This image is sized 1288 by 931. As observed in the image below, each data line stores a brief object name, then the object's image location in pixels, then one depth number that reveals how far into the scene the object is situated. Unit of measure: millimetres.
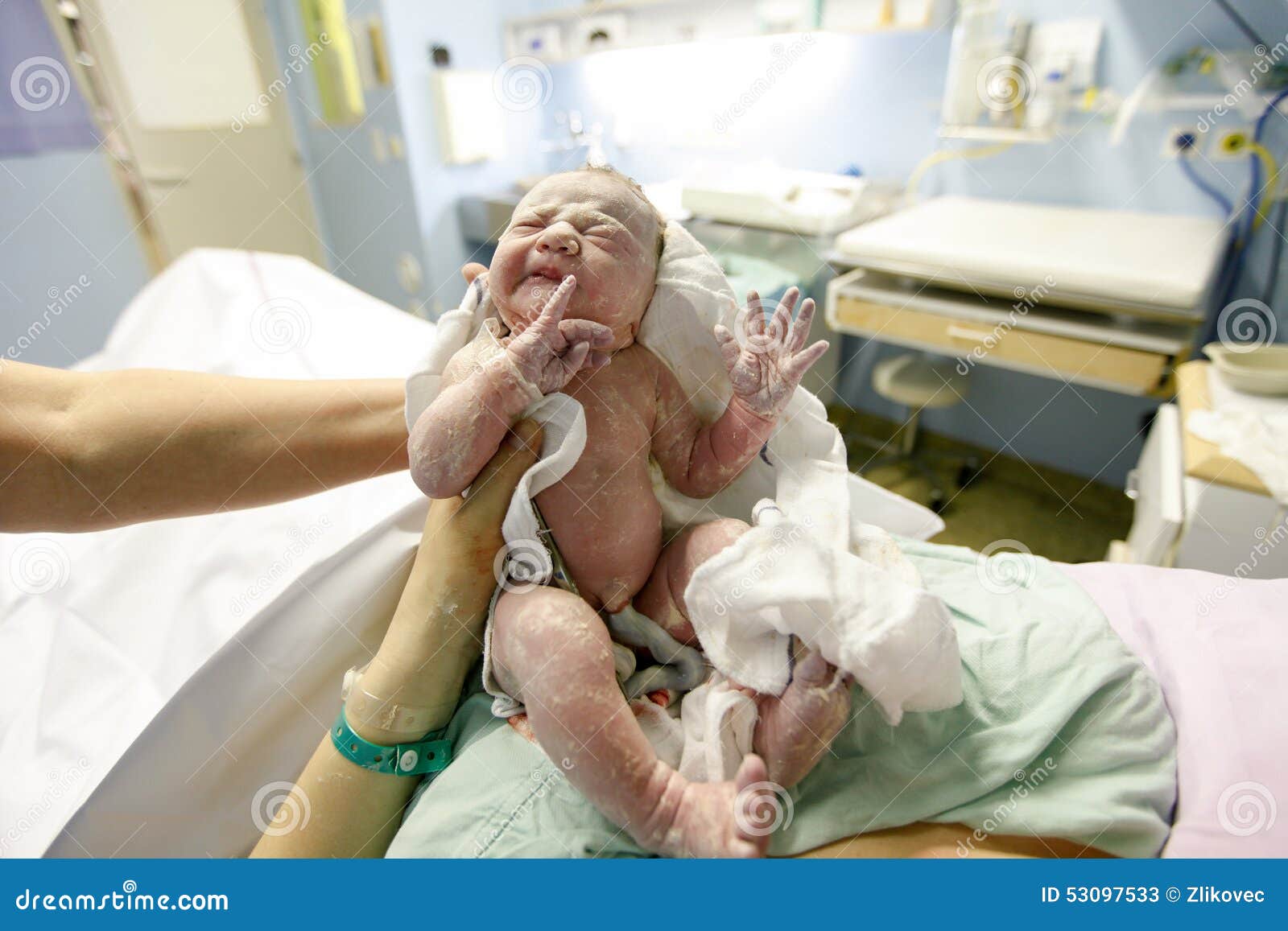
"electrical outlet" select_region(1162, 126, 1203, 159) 2092
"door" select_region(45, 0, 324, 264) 3152
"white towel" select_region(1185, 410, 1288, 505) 1295
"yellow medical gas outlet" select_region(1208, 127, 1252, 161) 1993
